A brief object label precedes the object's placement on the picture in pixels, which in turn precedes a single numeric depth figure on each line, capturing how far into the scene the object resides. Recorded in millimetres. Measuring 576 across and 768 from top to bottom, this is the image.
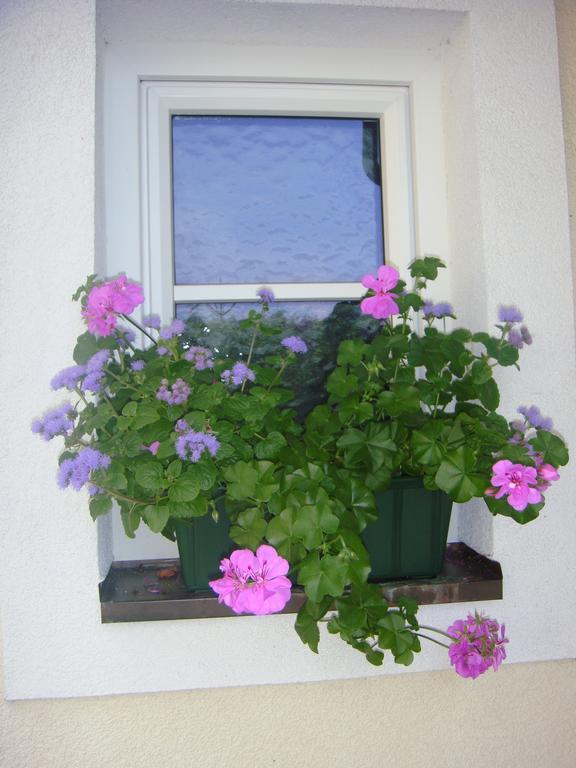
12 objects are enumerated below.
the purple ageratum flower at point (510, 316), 1170
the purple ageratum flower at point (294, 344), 1185
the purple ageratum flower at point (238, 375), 1124
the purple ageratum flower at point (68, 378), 1059
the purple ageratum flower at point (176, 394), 1059
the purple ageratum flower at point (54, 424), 1015
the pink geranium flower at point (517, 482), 995
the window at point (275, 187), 1502
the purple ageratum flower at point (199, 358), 1149
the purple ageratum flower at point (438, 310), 1233
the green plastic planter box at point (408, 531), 1172
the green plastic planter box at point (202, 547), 1139
